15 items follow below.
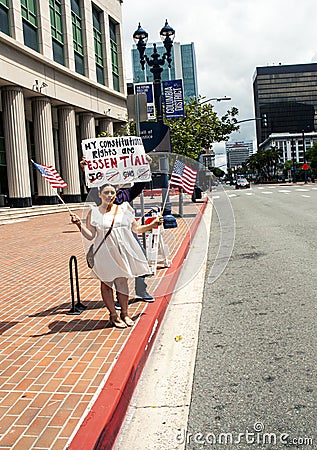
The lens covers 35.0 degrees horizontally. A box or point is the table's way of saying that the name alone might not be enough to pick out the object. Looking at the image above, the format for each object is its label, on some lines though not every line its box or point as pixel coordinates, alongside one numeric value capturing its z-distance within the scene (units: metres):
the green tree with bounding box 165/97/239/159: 22.97
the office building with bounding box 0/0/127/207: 29.10
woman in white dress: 5.54
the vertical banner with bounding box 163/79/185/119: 19.03
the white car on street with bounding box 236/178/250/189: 67.50
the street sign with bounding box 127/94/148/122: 9.98
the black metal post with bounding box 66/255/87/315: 6.45
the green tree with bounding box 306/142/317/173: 96.38
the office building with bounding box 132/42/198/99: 157.93
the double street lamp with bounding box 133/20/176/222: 15.76
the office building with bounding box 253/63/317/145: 185.88
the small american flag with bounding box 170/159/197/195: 9.88
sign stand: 8.79
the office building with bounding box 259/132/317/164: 185.12
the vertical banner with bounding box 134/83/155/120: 14.75
